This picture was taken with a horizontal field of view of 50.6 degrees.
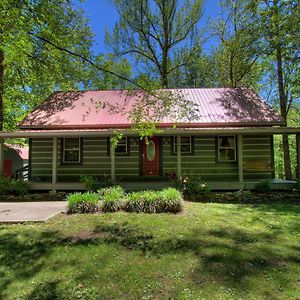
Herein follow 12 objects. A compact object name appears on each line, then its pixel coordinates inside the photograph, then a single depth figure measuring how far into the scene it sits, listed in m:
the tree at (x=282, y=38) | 16.03
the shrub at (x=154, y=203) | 8.57
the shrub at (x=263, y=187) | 12.49
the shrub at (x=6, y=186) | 12.56
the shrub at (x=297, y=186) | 12.25
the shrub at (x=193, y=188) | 11.60
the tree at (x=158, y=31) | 24.80
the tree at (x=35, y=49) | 7.53
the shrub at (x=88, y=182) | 12.47
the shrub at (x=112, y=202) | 8.70
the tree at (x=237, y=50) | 19.36
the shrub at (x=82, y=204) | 8.64
